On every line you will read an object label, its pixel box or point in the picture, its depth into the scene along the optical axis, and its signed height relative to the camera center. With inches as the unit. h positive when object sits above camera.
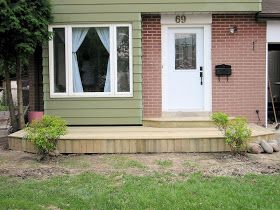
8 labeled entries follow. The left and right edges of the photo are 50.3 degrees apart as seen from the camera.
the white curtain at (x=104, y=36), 260.0 +48.1
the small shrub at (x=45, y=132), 196.1 -26.9
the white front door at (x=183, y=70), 270.7 +18.6
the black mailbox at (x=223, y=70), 268.4 +17.9
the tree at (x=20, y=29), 225.8 +48.7
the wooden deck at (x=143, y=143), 212.6 -37.2
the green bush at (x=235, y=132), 196.9 -27.6
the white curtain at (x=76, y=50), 261.0 +36.4
